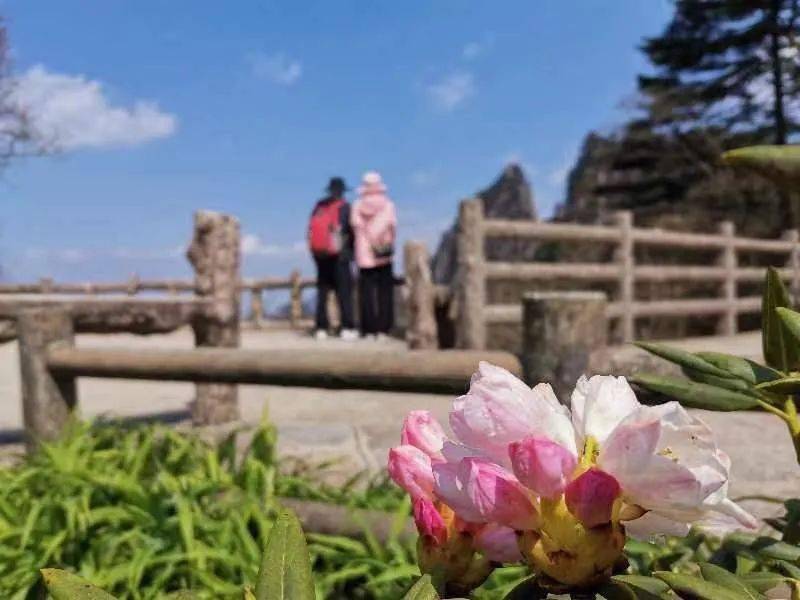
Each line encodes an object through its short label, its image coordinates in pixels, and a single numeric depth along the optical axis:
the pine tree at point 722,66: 16.94
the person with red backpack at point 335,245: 8.66
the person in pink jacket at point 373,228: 8.38
